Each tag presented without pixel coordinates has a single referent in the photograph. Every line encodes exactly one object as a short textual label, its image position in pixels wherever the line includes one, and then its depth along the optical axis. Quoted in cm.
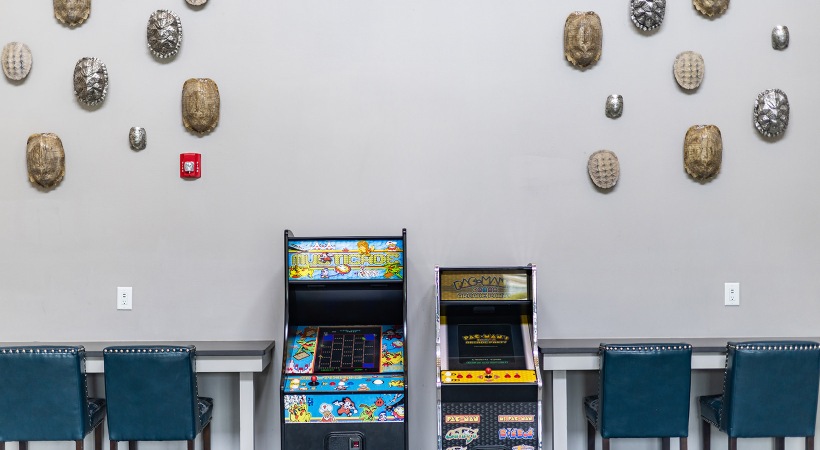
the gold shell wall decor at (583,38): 391
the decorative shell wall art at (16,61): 396
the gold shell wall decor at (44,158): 393
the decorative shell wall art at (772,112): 394
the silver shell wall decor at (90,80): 394
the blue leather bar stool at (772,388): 330
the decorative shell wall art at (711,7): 394
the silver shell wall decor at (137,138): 395
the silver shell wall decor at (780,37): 394
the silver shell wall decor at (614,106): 394
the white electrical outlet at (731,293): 396
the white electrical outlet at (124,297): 396
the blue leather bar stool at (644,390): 334
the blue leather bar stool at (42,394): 330
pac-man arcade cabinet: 333
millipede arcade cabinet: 330
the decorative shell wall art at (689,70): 393
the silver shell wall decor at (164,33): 394
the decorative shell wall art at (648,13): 394
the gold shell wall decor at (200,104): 392
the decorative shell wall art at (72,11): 395
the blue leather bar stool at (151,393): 332
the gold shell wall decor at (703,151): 391
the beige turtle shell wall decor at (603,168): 393
